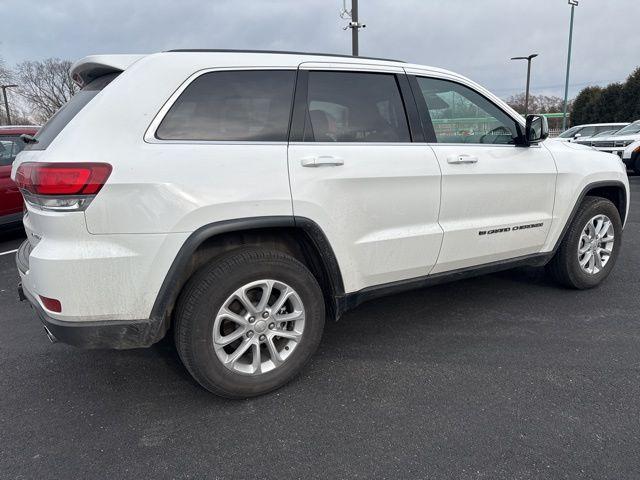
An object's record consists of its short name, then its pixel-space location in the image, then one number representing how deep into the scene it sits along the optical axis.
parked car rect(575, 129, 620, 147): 14.01
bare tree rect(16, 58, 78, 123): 51.75
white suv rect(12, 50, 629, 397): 2.12
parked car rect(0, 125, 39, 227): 6.13
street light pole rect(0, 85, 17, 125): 37.33
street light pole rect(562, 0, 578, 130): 21.47
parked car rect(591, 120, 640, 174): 12.67
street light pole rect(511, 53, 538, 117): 28.88
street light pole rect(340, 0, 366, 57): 11.10
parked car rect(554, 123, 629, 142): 16.45
